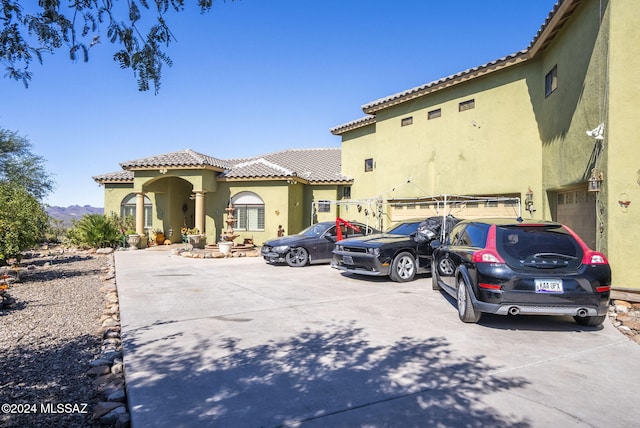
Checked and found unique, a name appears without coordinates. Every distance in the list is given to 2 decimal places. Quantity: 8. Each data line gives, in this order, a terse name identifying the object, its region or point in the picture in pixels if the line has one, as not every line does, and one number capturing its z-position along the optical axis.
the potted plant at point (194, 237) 18.89
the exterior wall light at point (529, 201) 11.74
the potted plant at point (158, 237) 21.67
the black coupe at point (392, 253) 9.40
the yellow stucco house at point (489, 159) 7.09
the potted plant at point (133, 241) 19.67
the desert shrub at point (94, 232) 19.16
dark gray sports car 12.63
